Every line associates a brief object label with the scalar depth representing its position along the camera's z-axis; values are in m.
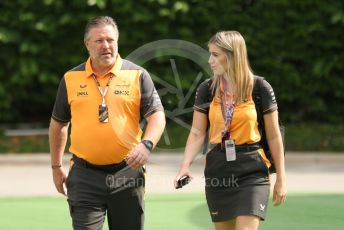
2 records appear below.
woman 11.96
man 12.01
